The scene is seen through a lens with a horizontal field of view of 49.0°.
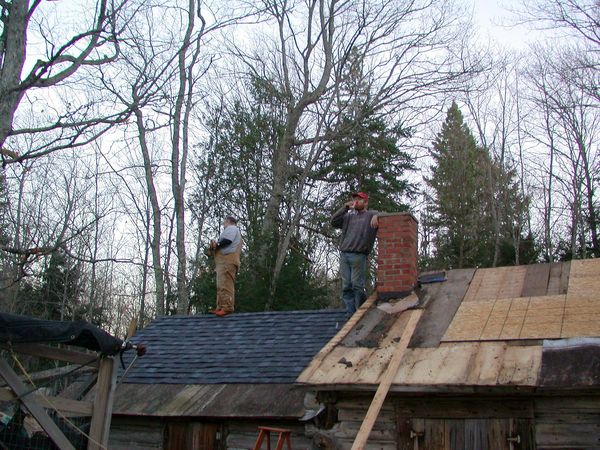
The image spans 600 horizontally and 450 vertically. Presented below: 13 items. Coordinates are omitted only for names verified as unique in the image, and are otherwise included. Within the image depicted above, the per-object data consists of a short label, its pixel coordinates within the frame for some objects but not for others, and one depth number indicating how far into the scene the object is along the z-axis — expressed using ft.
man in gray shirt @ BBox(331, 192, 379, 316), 34.24
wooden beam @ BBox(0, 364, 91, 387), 31.73
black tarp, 21.56
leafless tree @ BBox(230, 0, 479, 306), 75.05
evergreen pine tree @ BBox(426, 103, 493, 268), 92.38
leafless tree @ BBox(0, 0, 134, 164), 27.17
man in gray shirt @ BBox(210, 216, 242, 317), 41.98
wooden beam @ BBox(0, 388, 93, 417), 22.12
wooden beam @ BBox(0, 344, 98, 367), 23.58
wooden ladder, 25.09
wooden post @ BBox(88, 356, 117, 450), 24.57
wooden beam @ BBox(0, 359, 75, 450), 22.20
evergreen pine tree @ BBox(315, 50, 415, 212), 76.74
